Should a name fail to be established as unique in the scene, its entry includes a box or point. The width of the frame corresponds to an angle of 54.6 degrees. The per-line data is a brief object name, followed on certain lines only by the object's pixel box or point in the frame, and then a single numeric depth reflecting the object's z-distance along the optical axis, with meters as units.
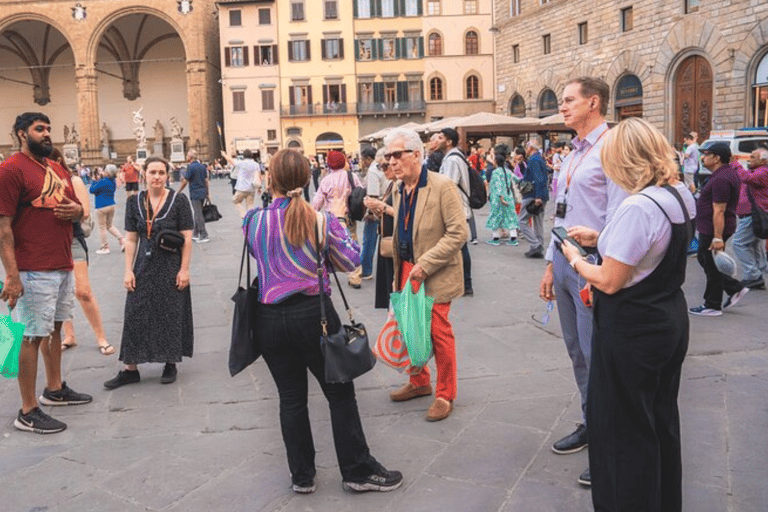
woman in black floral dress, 5.08
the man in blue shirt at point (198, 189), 12.84
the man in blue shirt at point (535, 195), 10.55
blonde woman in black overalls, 2.51
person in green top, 11.91
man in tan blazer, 4.12
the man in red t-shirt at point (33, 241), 4.19
